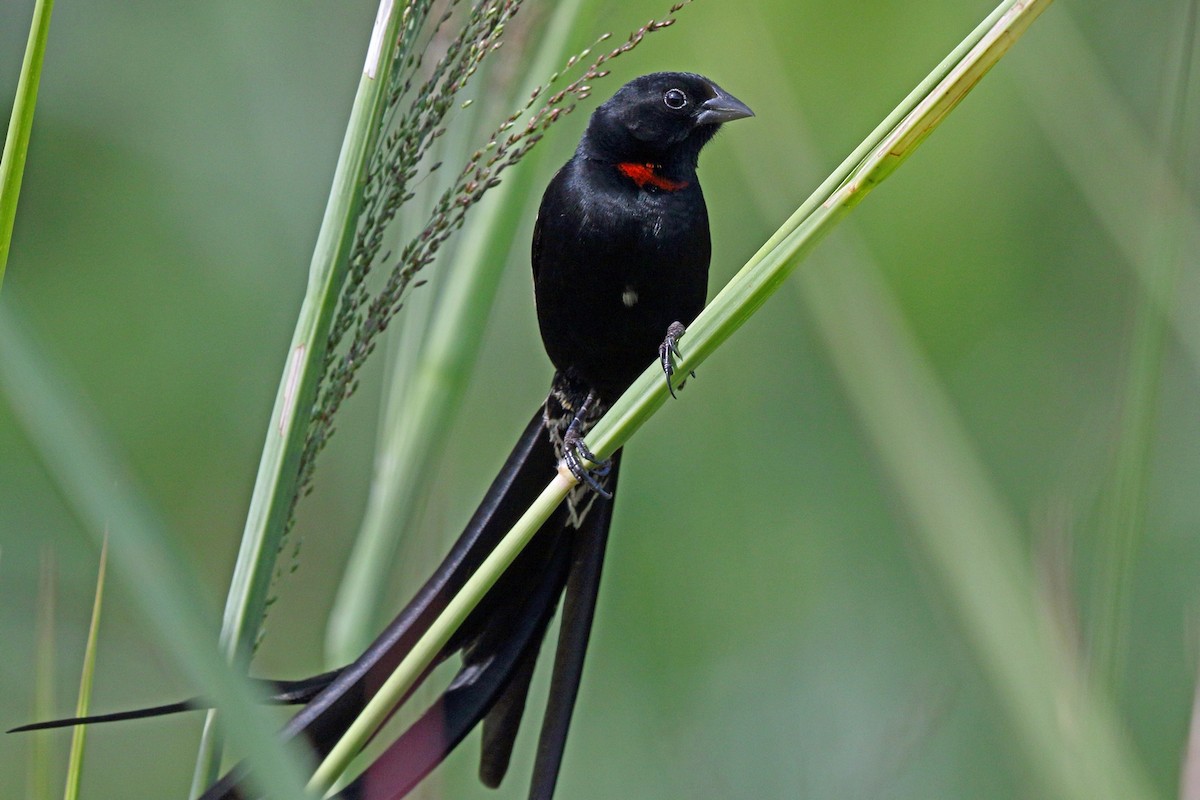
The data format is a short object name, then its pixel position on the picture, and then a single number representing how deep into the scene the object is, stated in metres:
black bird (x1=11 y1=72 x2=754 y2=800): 3.98
